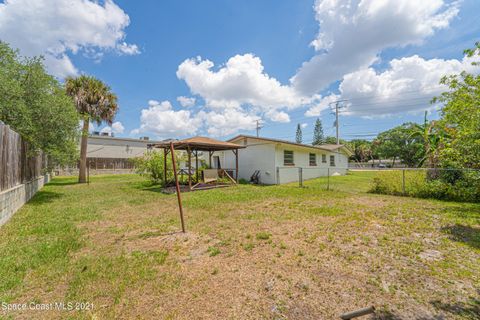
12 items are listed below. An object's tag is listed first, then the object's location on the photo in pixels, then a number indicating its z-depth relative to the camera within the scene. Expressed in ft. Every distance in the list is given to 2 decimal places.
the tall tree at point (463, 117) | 18.50
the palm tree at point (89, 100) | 45.70
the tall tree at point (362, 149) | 166.18
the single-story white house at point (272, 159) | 42.55
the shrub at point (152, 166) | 40.84
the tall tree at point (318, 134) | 198.49
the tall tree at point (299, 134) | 217.77
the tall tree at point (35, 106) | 20.97
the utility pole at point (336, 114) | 99.24
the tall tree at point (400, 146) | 122.42
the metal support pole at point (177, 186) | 13.83
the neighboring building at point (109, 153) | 77.36
